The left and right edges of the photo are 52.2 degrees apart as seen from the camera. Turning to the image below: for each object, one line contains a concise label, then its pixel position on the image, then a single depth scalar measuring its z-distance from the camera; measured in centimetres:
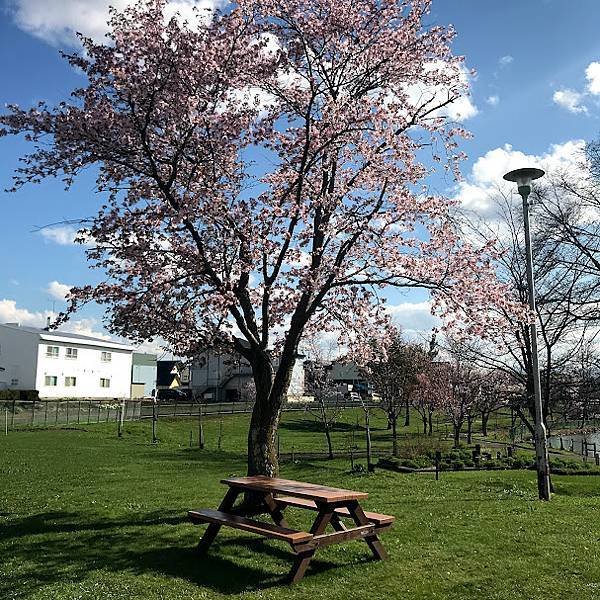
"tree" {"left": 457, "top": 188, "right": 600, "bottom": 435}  1397
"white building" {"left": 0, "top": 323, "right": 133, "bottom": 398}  5053
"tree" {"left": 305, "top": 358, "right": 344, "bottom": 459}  3228
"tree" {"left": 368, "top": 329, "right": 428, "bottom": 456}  3384
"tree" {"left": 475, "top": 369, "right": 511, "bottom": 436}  2962
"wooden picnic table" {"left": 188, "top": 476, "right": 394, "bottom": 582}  643
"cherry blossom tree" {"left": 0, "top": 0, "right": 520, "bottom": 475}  948
